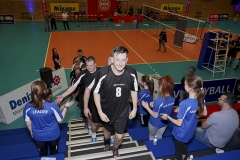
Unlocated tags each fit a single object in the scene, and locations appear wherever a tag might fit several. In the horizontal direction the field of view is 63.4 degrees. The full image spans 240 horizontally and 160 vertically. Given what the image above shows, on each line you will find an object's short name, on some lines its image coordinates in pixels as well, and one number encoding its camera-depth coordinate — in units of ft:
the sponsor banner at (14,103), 20.48
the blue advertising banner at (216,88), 24.02
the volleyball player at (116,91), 9.88
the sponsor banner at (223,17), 87.30
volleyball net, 74.69
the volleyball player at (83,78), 14.52
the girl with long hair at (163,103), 12.82
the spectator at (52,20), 59.20
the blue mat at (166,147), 12.28
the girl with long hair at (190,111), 10.47
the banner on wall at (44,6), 71.84
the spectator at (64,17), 60.38
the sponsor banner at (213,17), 83.87
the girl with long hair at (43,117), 10.23
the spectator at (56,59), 29.81
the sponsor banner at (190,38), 53.78
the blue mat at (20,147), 12.78
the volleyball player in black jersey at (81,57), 26.34
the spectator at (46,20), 58.44
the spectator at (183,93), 22.66
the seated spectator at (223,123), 12.56
